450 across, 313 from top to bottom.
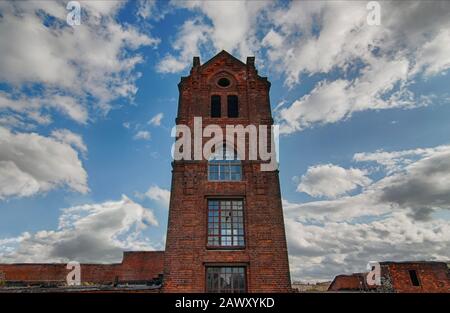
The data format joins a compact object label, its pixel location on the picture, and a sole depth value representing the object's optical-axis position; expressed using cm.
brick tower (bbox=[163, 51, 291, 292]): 1418
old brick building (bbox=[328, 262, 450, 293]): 2461
